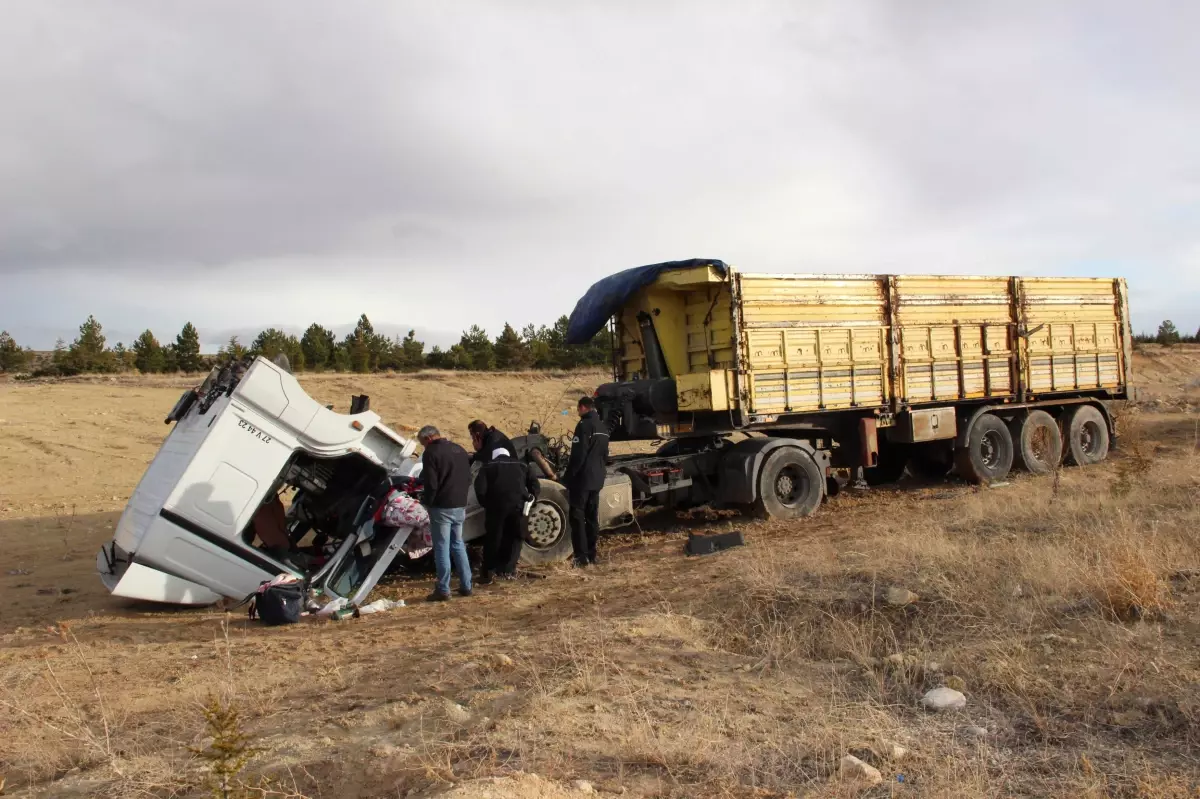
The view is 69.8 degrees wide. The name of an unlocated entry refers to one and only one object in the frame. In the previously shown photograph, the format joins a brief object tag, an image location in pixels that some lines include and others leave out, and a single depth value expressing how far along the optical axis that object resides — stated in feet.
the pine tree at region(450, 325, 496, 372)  121.29
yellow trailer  34.24
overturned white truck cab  22.76
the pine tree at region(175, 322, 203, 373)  117.19
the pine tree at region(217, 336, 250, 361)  109.18
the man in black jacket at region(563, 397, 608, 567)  28.48
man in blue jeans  24.77
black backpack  22.85
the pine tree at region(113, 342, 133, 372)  111.43
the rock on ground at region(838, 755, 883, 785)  11.37
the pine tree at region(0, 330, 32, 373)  116.67
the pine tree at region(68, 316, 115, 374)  104.42
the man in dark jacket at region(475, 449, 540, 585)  27.04
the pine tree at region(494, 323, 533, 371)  121.90
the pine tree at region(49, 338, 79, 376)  104.22
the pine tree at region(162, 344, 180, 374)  112.27
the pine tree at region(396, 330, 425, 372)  123.34
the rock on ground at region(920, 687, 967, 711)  13.98
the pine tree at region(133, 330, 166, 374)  112.98
